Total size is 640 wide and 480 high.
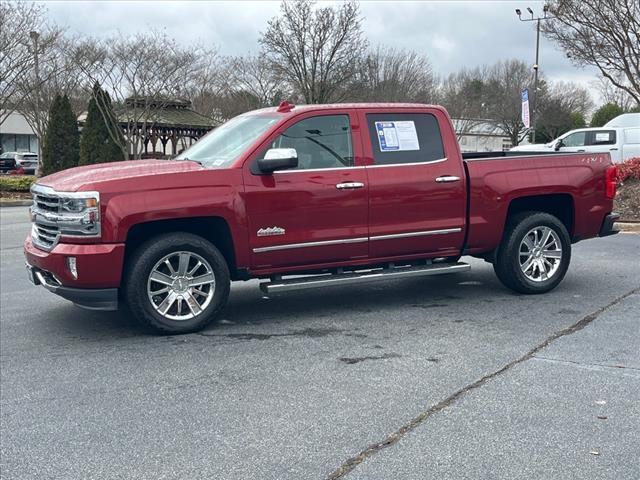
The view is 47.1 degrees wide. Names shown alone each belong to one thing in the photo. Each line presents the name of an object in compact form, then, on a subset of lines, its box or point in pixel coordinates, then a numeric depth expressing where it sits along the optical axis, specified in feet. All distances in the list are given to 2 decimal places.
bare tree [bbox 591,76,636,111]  184.75
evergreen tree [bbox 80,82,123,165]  106.01
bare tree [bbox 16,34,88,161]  99.86
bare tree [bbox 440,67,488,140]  169.78
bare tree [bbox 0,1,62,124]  89.15
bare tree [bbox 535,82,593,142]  190.19
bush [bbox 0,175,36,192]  91.71
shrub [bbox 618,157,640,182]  51.06
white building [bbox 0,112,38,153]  206.39
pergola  110.52
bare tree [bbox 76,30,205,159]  102.37
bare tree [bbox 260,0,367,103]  121.39
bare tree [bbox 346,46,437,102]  125.59
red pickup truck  19.60
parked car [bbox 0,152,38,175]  144.05
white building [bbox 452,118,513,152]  176.86
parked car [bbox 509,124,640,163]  70.38
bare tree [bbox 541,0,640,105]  78.28
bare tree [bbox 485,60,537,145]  183.62
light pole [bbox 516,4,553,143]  84.09
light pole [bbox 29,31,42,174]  90.99
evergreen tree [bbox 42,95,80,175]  105.91
